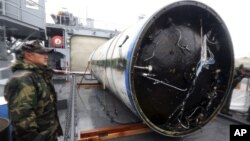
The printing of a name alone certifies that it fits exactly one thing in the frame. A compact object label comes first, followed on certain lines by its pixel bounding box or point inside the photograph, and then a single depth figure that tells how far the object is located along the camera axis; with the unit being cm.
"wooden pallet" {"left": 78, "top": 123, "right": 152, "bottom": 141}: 233
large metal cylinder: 223
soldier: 170
